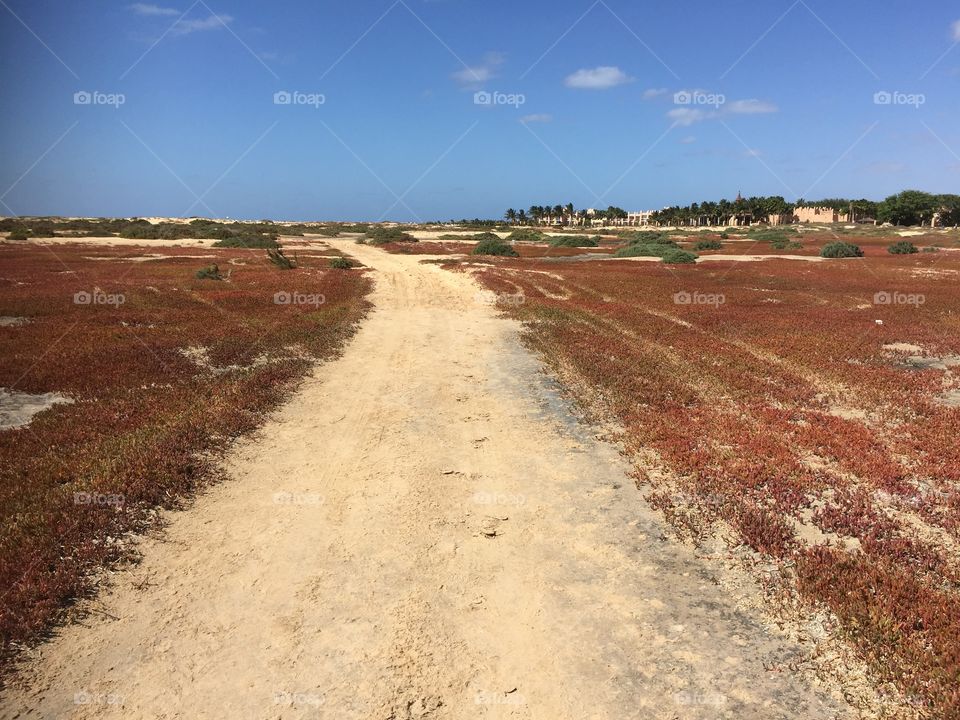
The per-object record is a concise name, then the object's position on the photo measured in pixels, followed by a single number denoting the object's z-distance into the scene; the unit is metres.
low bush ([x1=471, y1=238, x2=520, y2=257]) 71.25
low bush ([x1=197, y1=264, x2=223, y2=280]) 38.98
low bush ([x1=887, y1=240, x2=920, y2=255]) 68.94
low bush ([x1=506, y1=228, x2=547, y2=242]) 111.56
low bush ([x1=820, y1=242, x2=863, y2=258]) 64.19
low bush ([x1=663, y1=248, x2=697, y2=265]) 58.56
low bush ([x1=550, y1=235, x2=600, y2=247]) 90.62
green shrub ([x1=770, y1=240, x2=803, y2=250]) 79.55
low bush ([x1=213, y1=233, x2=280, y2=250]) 84.50
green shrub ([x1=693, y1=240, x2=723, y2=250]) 80.44
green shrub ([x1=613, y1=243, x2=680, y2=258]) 67.94
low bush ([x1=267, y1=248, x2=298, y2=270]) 46.97
